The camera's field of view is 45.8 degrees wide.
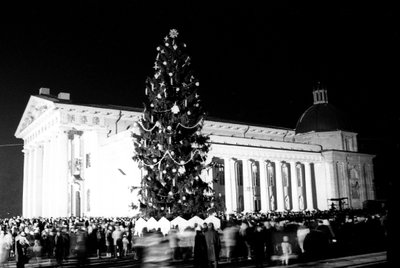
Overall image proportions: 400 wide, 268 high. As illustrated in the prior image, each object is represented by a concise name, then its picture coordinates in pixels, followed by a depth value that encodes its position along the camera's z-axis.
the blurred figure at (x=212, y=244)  11.77
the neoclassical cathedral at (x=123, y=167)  39.53
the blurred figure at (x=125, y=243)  17.63
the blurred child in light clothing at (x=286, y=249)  13.29
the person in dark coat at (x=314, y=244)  13.05
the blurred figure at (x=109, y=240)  18.17
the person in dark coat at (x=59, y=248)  14.95
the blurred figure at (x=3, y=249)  13.12
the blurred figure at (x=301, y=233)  13.85
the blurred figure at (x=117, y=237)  17.42
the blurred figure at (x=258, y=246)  13.32
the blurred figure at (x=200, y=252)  11.12
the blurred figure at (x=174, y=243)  12.49
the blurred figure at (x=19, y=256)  11.92
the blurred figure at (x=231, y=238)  13.95
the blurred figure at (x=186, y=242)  13.34
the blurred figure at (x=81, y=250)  11.25
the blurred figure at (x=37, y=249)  16.11
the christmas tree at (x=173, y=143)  19.98
